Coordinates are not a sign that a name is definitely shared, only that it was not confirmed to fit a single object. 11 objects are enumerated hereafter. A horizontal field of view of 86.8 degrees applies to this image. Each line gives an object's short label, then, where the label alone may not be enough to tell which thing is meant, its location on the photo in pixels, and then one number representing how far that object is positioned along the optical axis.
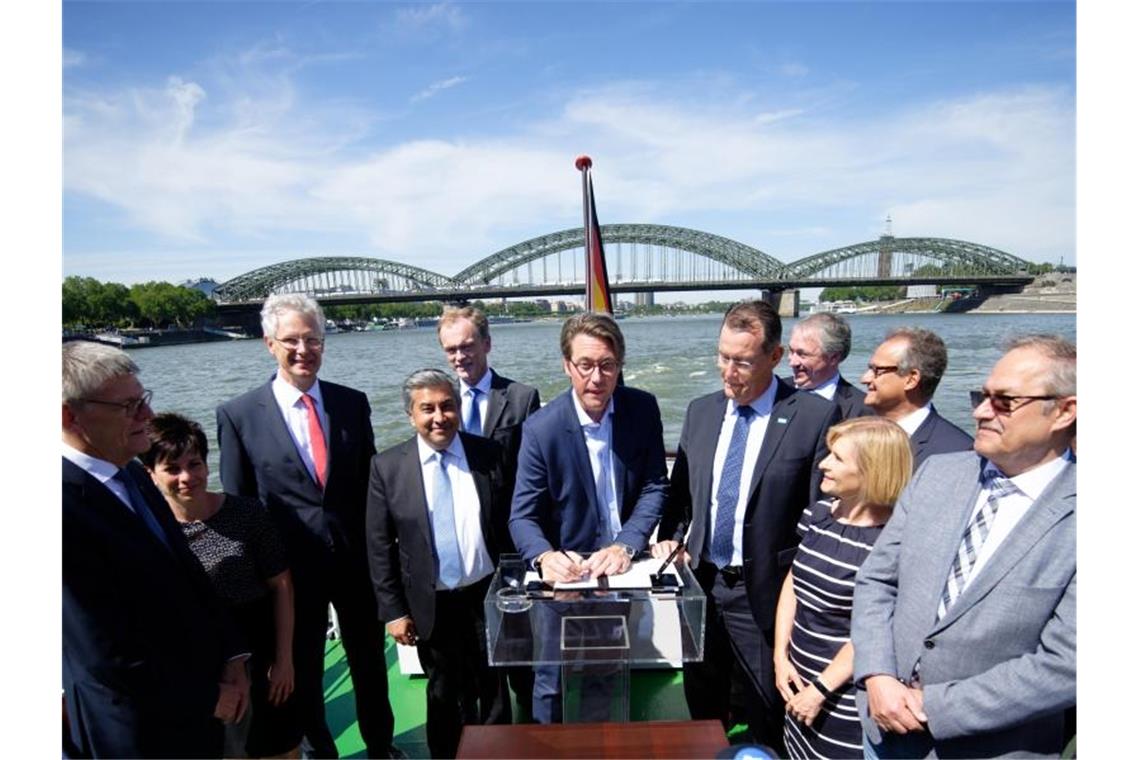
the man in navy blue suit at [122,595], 1.32
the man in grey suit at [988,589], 1.31
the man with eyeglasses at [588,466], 2.12
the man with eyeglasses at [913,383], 2.41
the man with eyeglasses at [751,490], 2.12
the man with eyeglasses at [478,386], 3.16
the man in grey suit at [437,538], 2.19
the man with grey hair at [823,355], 3.22
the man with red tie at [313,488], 2.29
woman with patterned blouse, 1.82
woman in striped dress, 1.71
